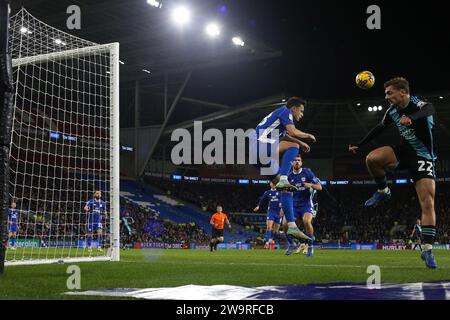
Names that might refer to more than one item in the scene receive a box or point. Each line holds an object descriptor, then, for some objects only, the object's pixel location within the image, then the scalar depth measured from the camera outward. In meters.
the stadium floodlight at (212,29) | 32.59
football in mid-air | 8.30
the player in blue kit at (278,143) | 8.34
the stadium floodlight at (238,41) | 34.57
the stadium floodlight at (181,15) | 30.00
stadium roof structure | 30.53
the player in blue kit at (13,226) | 21.25
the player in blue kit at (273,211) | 20.45
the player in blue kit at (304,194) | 14.09
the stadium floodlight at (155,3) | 28.67
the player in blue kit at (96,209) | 18.35
